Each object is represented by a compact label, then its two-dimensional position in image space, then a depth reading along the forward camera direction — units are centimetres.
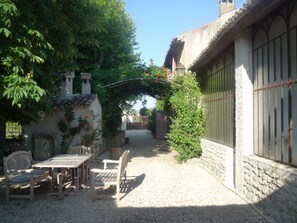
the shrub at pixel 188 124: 868
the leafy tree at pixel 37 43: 494
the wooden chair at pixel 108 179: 487
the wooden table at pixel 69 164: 487
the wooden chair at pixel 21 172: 490
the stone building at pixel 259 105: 362
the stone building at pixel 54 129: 945
